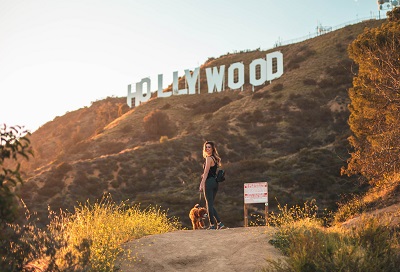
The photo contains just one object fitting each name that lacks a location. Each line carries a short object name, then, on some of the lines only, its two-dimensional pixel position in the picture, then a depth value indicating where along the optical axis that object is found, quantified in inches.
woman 450.6
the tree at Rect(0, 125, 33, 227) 184.9
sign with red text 597.9
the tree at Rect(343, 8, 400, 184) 632.4
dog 533.3
